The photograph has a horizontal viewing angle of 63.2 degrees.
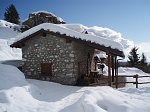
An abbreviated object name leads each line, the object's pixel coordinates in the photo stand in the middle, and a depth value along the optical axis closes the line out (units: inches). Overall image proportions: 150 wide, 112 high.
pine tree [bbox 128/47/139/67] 927.0
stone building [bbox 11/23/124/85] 326.8
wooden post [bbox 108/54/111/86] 313.8
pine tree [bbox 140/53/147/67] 976.7
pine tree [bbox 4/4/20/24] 990.5
